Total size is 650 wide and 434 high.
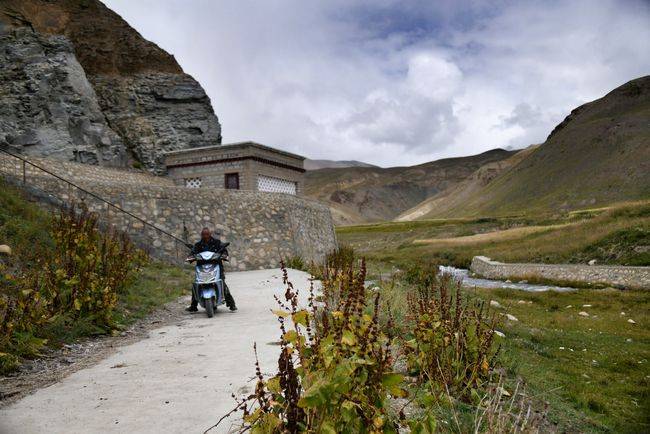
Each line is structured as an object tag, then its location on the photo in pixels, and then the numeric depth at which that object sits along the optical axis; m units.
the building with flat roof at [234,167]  29.92
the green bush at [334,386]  2.66
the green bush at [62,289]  6.50
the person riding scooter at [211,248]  10.52
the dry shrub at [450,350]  4.94
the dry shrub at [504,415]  3.01
